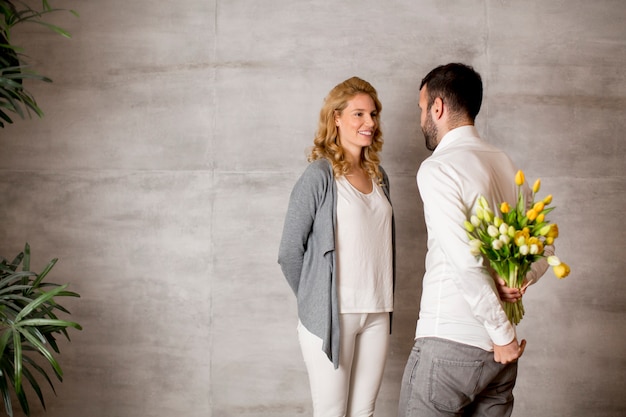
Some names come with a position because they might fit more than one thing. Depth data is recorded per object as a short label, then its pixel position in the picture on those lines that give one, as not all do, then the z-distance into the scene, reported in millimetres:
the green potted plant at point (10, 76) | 1977
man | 1508
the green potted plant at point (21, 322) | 1795
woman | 2074
